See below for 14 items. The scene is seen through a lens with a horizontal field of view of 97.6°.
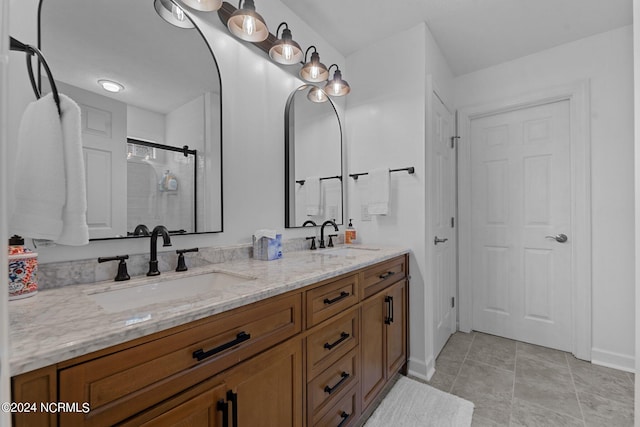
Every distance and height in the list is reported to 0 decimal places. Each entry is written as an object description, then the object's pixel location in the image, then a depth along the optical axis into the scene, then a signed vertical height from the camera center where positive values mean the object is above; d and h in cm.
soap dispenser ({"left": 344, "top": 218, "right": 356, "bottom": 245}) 230 -18
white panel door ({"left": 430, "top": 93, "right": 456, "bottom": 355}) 220 -6
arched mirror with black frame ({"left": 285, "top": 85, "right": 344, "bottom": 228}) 190 +41
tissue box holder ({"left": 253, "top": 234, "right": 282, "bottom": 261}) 153 -19
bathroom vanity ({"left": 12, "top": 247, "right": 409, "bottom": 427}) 55 -38
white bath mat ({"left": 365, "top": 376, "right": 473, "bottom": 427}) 154 -115
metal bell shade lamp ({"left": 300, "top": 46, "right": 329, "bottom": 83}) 187 +98
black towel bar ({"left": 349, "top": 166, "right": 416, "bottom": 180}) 204 +32
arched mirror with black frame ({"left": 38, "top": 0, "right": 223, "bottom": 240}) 103 +46
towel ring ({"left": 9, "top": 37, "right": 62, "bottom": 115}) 83 +49
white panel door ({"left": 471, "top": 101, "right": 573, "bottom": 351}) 236 -10
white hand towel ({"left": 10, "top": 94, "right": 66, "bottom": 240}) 77 +11
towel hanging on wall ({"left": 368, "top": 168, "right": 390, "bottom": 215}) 211 +17
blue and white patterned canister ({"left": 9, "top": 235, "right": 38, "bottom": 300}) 79 -16
